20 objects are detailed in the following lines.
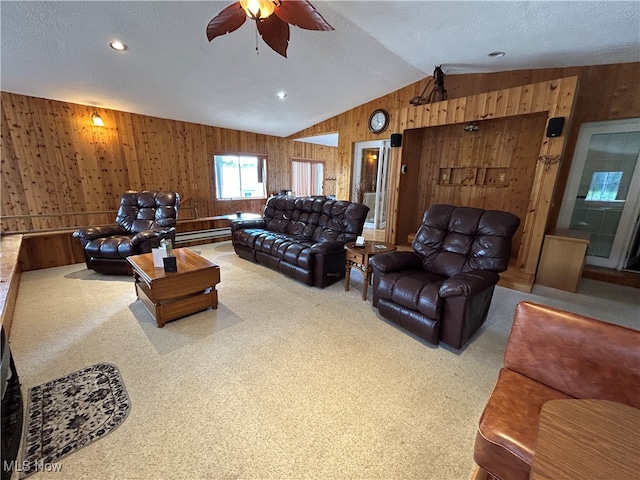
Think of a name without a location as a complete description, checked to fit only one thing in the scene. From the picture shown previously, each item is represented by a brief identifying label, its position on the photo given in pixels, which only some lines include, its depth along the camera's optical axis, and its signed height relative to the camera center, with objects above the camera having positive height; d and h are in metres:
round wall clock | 5.11 +1.12
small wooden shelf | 4.19 +0.07
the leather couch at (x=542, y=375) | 1.00 -0.84
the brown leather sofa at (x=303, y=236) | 3.20 -0.84
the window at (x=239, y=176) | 6.18 +0.01
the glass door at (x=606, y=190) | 3.43 -0.10
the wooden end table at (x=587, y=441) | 0.69 -0.74
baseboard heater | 4.99 -1.14
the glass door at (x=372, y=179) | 5.46 -0.01
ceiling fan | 1.57 +1.00
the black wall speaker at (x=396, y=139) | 4.34 +0.64
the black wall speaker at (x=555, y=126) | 2.97 +0.61
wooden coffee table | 2.31 -1.00
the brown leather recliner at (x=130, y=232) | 3.40 -0.77
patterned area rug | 1.31 -1.33
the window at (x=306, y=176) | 7.92 +0.04
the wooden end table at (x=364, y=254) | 2.82 -0.79
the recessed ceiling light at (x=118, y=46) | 2.91 +1.41
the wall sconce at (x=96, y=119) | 4.35 +0.89
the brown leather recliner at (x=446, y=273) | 2.03 -0.80
